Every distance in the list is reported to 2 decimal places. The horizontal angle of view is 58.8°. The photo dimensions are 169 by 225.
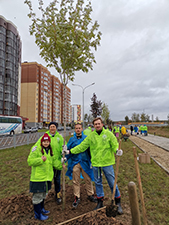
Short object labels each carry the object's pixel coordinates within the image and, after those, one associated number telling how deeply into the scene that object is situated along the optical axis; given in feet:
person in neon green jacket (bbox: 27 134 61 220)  9.52
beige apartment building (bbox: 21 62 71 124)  198.90
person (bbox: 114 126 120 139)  55.47
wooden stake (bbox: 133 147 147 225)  7.50
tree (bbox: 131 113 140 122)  287.89
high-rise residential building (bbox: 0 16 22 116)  144.87
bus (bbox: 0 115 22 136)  80.43
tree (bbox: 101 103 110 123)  117.33
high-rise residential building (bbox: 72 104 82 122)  449.72
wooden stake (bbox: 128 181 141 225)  7.03
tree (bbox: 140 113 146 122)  272.51
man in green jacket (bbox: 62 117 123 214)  10.55
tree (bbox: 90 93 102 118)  88.89
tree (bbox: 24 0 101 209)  11.10
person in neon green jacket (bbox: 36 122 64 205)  11.59
